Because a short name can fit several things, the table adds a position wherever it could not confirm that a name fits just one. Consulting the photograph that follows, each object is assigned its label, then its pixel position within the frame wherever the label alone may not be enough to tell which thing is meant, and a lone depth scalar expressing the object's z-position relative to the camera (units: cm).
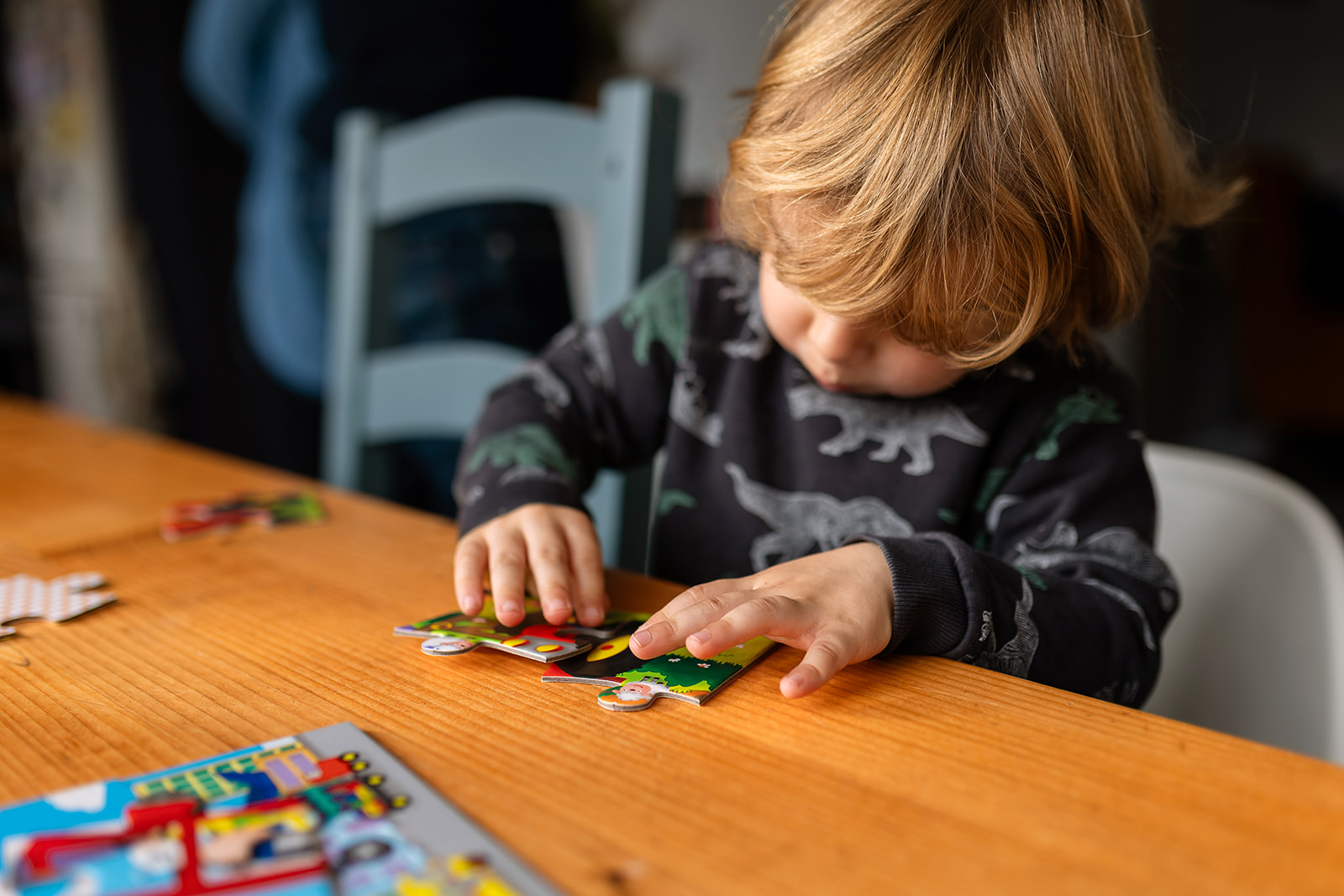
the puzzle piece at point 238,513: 73
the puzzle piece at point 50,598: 54
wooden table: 32
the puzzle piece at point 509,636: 48
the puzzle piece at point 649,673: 44
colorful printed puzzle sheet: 29
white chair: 71
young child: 53
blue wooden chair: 92
